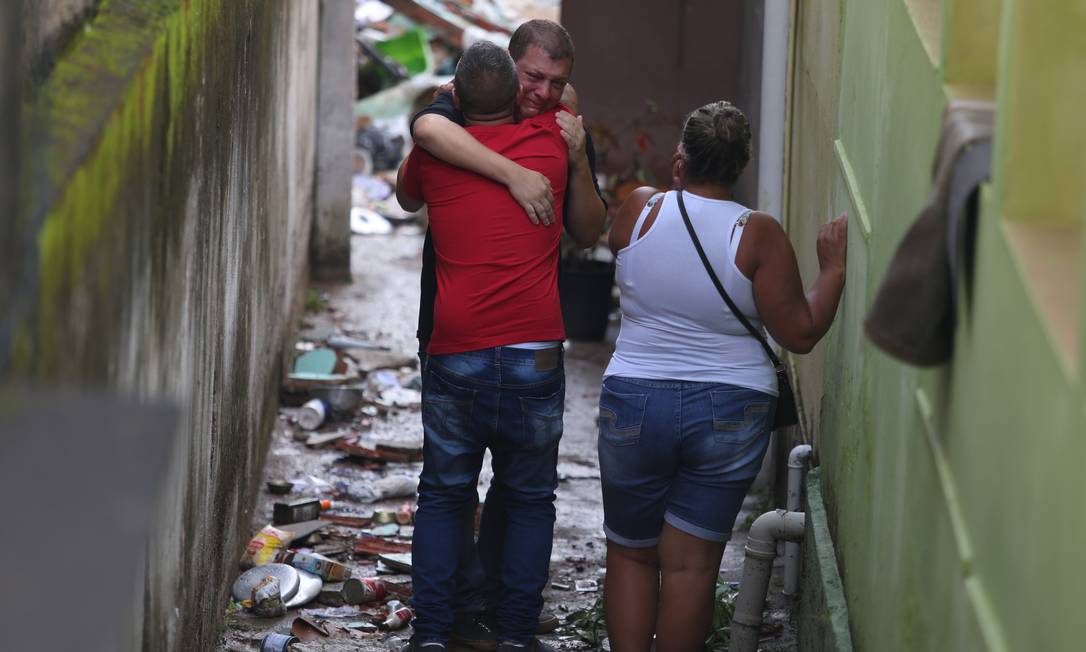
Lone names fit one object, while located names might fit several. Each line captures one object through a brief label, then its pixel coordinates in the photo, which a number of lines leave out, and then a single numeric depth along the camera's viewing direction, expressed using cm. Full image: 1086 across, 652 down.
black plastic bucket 1882
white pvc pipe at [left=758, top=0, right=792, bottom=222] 1299
